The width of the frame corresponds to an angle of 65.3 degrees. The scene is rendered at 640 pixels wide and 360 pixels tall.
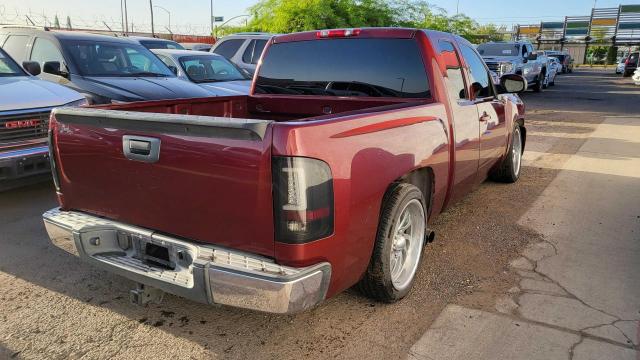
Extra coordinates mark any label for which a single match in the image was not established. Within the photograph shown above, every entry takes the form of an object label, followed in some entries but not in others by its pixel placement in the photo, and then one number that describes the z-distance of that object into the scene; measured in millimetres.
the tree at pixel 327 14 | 21703
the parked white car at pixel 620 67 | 41419
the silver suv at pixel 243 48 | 12922
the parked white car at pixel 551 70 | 24469
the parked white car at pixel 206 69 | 9562
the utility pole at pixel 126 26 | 40094
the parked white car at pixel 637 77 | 25956
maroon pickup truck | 2402
